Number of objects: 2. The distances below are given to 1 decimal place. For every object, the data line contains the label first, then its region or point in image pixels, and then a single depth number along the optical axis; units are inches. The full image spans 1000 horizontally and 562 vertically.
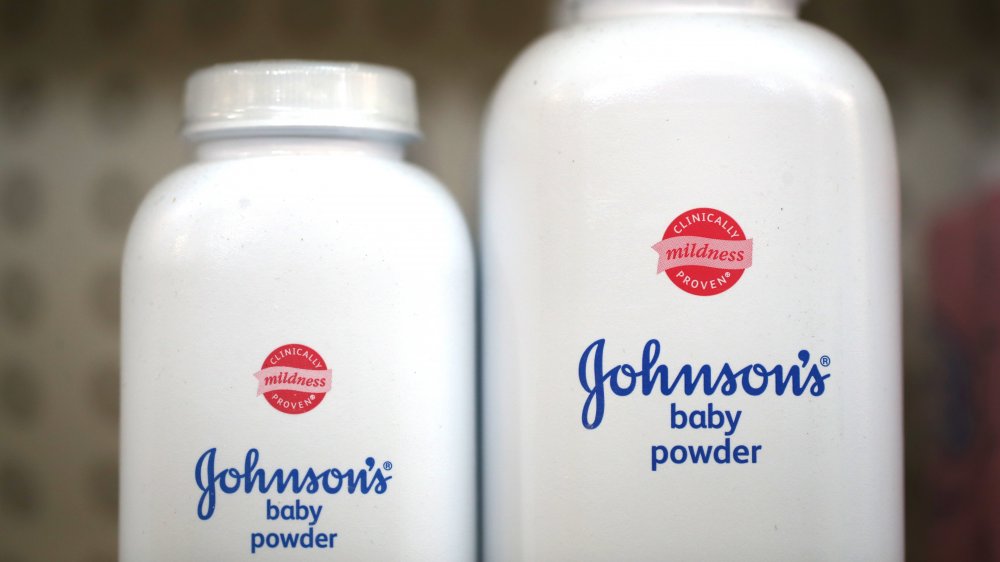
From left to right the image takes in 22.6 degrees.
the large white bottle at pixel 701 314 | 18.3
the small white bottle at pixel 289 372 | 18.3
